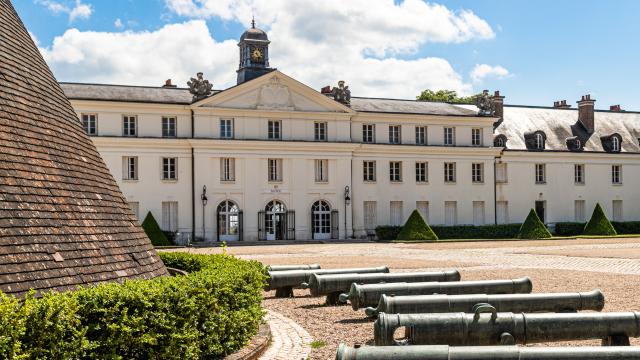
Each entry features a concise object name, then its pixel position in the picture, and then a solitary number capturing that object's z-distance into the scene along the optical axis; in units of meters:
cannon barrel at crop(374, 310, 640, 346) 8.40
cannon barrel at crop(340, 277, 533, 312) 12.27
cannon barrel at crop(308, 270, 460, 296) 14.17
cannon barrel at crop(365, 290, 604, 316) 10.20
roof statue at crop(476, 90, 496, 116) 47.11
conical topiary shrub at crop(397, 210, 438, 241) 41.62
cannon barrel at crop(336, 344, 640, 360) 6.29
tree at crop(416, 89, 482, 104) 66.00
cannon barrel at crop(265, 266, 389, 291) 15.52
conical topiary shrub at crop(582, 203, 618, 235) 45.38
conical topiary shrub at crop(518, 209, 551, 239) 43.22
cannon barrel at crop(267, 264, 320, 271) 17.06
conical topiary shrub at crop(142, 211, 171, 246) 37.50
